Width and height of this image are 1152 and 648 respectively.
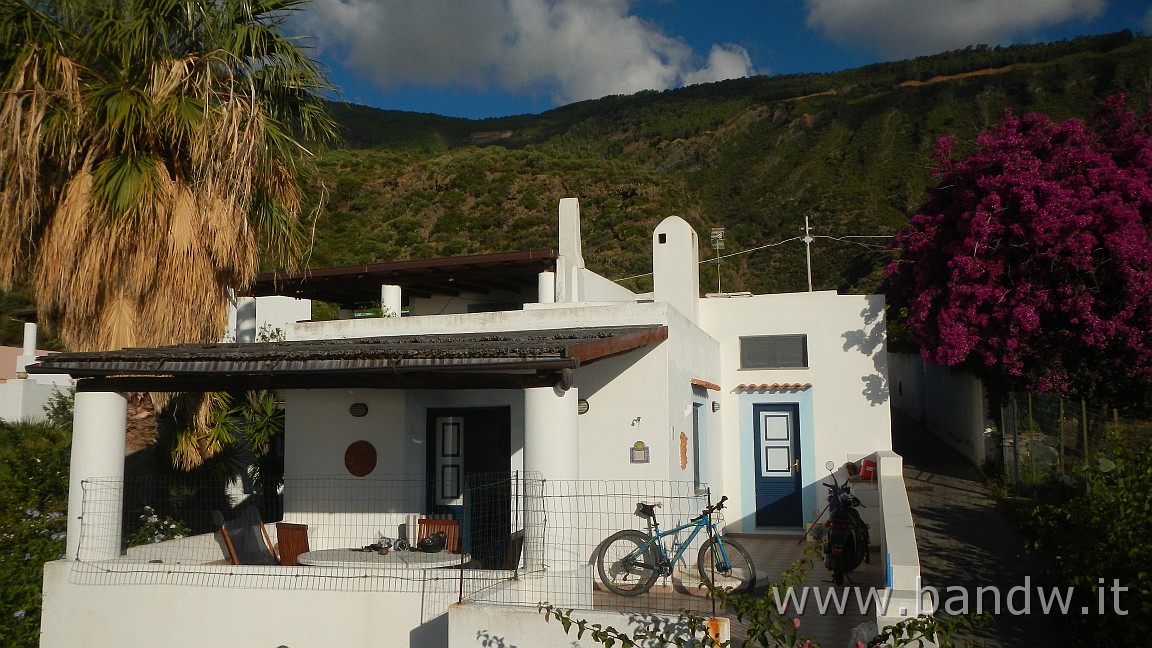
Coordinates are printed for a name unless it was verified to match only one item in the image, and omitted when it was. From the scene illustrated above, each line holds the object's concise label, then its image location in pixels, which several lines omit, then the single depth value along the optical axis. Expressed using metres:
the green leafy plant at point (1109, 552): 6.00
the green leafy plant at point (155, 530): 10.83
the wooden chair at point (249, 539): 9.17
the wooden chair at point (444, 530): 9.72
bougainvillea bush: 12.08
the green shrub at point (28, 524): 8.75
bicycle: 8.89
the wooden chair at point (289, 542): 9.64
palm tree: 9.30
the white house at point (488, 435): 7.34
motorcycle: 9.73
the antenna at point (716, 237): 20.49
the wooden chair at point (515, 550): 7.86
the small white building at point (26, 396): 18.11
